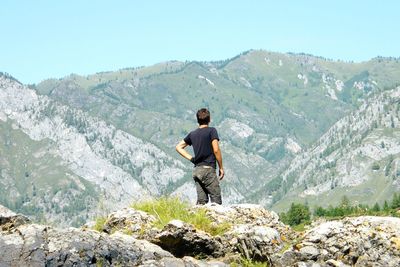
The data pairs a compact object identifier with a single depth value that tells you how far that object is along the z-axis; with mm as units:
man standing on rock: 18250
